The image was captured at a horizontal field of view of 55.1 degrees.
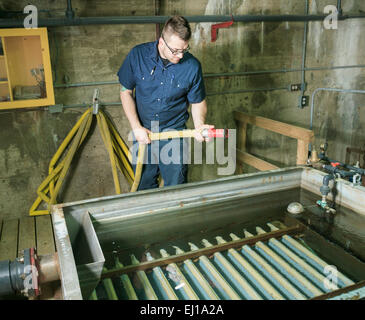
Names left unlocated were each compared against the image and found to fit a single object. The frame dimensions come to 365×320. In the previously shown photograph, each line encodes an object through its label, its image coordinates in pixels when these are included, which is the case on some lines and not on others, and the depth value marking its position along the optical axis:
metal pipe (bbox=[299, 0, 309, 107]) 3.92
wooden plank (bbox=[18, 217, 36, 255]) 2.78
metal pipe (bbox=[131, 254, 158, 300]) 1.51
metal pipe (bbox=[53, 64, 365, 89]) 3.12
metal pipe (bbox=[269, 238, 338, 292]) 1.61
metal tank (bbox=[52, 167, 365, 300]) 1.55
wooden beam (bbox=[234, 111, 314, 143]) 2.79
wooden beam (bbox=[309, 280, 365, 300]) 1.39
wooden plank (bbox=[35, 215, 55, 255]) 2.70
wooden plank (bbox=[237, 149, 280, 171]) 3.21
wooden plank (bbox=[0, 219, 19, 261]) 2.63
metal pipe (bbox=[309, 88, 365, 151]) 4.09
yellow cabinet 2.75
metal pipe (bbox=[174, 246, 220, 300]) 1.53
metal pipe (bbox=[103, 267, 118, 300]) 1.50
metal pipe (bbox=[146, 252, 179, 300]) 1.52
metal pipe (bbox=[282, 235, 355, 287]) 1.59
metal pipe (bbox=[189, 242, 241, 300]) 1.53
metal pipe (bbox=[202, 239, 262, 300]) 1.54
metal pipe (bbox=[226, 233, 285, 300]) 1.53
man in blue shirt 2.50
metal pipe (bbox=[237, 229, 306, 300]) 1.53
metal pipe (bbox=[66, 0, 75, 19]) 2.82
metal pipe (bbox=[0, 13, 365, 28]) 2.69
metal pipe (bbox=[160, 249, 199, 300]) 1.53
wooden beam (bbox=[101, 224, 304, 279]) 1.67
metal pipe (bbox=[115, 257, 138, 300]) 1.51
